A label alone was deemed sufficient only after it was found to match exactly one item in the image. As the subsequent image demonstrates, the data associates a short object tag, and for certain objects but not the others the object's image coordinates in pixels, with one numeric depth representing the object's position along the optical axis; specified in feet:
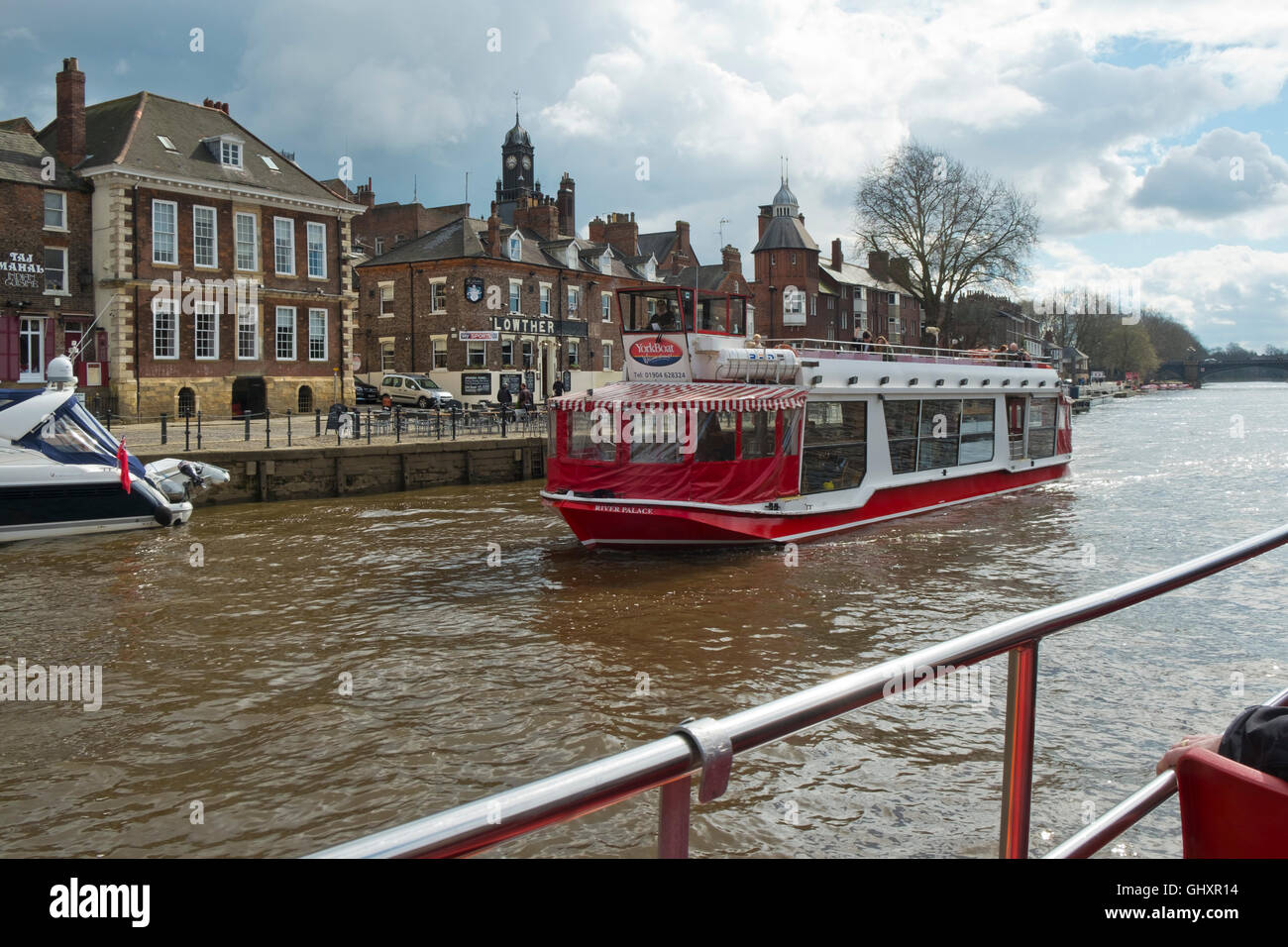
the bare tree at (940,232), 193.77
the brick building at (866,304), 287.69
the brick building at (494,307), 162.30
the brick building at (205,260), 114.11
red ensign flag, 61.62
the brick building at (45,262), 107.86
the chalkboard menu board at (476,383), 158.81
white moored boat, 58.80
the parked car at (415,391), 138.62
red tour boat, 52.37
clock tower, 287.69
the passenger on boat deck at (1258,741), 7.49
